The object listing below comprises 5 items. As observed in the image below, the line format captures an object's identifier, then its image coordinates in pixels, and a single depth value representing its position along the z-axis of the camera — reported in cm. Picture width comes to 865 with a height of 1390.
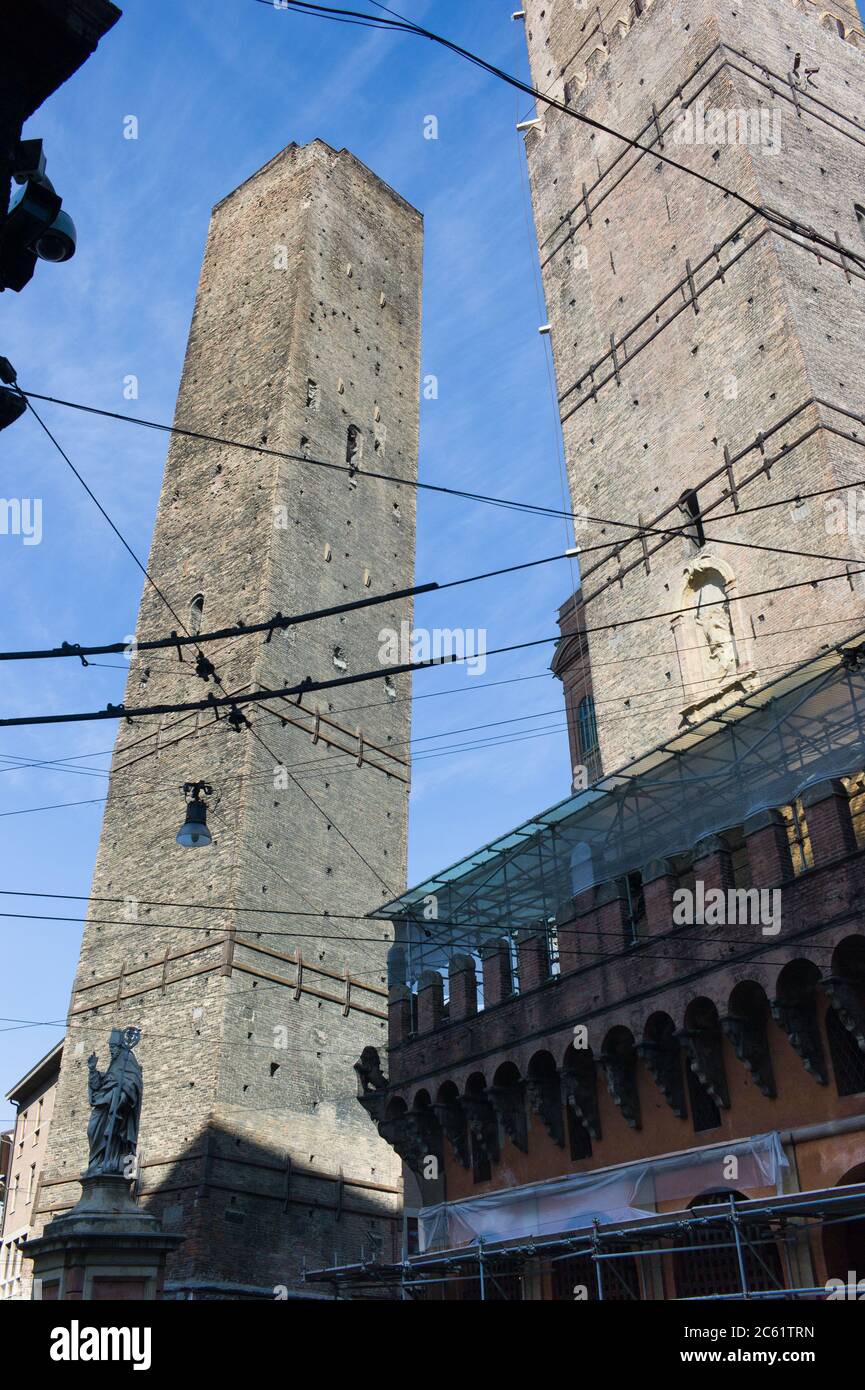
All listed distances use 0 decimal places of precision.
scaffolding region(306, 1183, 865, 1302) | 1109
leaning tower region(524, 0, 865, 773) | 1902
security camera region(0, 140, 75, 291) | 739
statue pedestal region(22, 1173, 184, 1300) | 1326
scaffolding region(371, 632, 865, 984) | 1464
